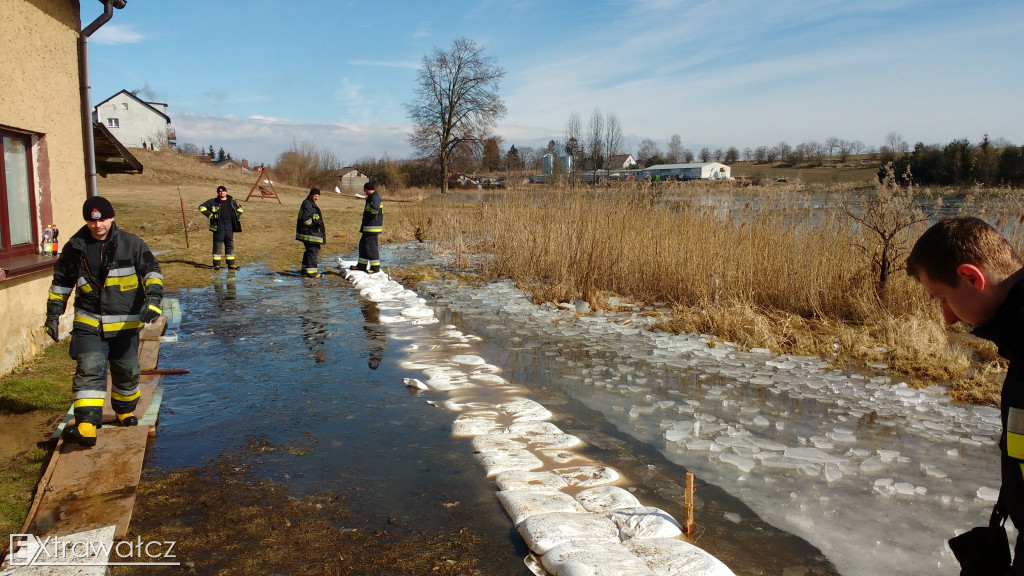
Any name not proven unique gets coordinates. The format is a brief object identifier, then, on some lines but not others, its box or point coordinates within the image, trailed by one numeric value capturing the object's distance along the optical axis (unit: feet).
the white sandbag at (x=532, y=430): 15.65
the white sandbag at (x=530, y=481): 12.71
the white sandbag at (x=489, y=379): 19.90
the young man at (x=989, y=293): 5.42
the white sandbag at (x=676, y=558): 9.54
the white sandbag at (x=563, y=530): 10.49
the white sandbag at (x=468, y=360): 21.94
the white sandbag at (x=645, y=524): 10.77
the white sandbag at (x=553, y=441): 14.99
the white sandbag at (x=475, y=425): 15.69
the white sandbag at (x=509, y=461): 13.62
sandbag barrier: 9.87
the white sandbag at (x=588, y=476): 12.99
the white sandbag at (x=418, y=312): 29.66
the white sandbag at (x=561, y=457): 14.14
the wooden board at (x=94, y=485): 10.94
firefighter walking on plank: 13.88
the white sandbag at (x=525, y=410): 16.79
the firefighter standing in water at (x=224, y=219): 43.16
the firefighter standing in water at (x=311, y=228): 40.16
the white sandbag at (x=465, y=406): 17.39
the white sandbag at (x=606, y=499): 11.87
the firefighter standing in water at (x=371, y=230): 39.47
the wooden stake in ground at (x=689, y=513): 10.93
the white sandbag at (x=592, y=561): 9.52
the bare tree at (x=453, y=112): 148.66
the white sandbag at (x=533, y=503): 11.58
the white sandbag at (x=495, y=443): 14.71
